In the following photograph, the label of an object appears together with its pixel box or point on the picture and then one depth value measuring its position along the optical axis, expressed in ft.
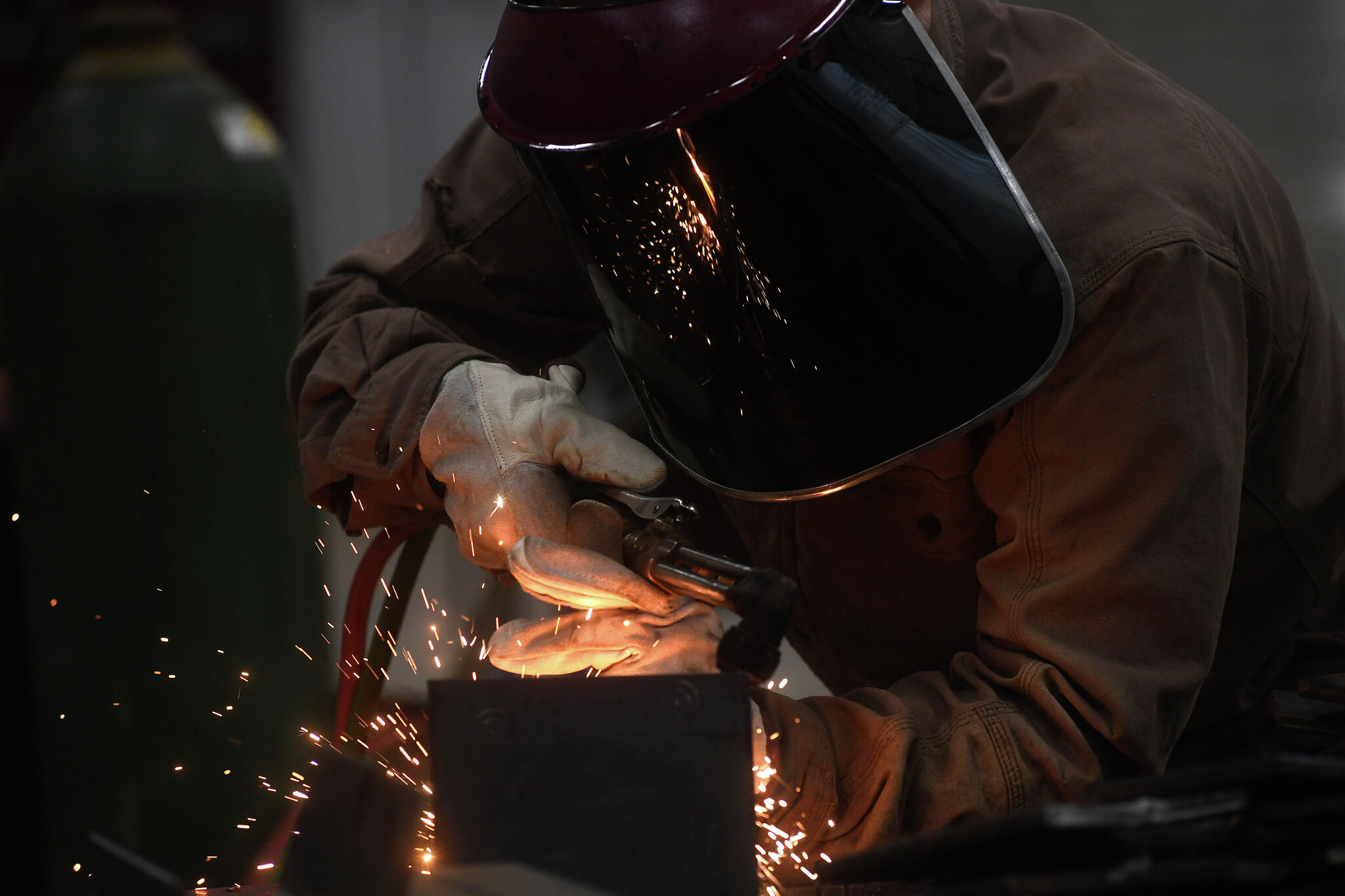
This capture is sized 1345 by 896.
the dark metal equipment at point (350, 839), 7.87
